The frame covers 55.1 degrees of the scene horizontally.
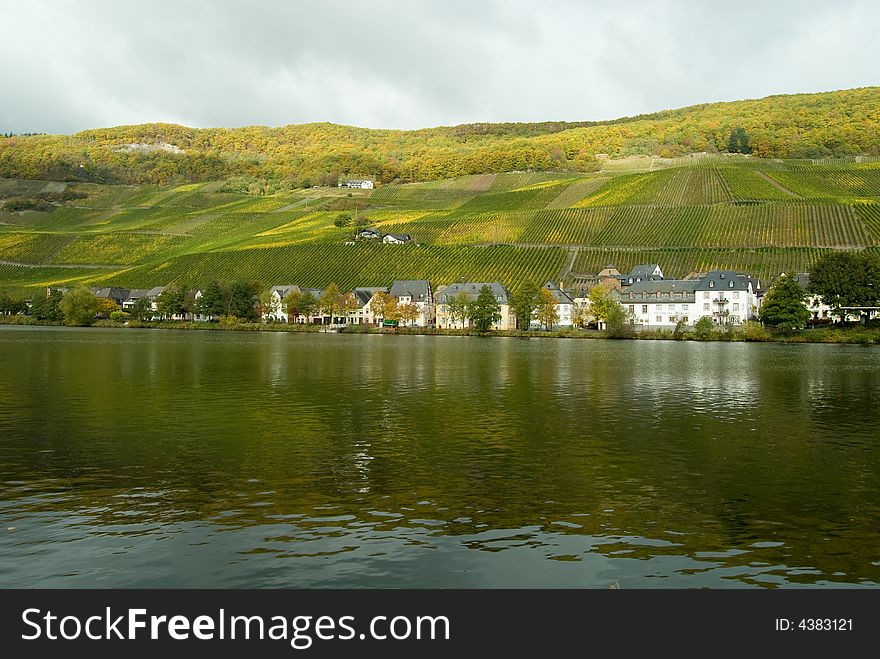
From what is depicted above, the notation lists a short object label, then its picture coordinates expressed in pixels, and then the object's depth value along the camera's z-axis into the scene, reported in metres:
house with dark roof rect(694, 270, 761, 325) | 131.88
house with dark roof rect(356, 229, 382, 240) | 183.75
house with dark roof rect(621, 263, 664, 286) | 146.12
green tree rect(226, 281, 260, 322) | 147.62
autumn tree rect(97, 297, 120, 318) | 155.98
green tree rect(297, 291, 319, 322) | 144.25
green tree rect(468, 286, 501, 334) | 126.00
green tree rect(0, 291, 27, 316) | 161.38
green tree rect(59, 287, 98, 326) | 147.88
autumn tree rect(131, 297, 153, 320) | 155.75
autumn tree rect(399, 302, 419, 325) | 144.88
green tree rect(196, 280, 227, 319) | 148.75
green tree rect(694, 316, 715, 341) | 112.13
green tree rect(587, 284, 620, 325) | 122.61
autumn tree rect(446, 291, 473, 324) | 133.38
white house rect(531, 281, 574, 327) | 143.12
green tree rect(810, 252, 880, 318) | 107.06
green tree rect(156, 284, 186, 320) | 152.88
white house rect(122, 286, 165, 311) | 164.62
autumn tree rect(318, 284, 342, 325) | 144.12
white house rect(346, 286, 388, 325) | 152.62
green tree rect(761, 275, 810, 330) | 103.49
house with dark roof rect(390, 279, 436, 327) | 152.62
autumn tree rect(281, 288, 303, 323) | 147.12
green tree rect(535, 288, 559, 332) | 130.62
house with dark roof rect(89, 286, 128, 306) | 168.75
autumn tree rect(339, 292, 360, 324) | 147.25
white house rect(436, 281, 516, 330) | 144.00
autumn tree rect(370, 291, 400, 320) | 144.50
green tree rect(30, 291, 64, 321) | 152.25
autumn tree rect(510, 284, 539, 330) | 127.31
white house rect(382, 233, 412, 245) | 177.62
